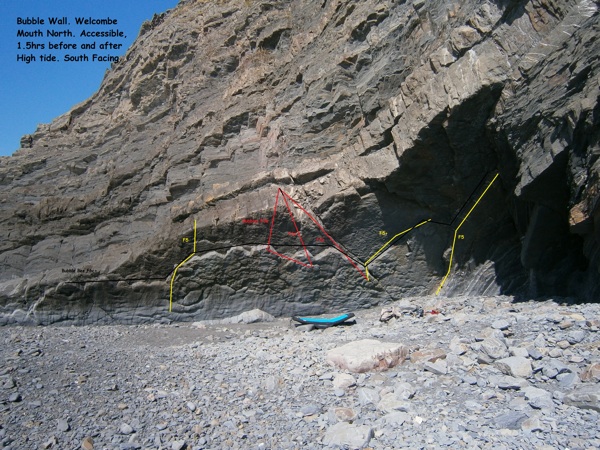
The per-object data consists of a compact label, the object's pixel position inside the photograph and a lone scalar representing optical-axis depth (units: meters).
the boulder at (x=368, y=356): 5.47
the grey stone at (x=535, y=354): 4.81
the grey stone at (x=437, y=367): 5.05
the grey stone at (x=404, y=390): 4.67
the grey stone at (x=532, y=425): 3.76
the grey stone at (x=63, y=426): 4.92
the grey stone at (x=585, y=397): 3.89
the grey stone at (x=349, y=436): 4.10
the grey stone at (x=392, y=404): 4.50
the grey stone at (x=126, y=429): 4.81
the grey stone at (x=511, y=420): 3.89
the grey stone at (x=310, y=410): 4.82
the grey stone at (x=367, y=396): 4.80
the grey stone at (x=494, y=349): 5.06
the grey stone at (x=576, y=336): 4.94
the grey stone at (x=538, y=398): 4.04
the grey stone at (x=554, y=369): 4.48
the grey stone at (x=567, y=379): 4.30
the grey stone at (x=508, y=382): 4.45
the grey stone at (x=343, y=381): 5.20
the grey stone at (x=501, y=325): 5.78
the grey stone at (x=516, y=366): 4.61
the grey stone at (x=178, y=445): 4.47
